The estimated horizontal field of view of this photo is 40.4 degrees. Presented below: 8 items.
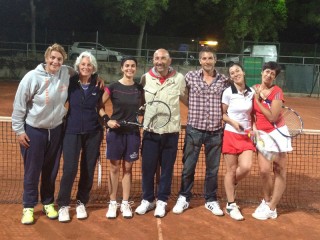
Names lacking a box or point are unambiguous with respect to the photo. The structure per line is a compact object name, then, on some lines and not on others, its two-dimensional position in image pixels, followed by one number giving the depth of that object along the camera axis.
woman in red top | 5.02
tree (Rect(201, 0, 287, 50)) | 30.16
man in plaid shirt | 5.17
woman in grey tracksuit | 4.72
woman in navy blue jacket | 4.93
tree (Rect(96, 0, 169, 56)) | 27.48
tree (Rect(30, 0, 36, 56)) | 27.31
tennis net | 6.12
